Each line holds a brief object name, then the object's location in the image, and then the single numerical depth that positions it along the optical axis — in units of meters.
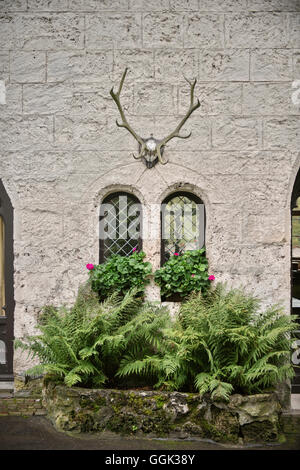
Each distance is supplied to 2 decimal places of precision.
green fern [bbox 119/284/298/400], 3.38
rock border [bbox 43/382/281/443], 3.35
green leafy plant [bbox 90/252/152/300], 4.20
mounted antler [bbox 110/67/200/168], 4.14
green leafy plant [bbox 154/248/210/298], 4.22
